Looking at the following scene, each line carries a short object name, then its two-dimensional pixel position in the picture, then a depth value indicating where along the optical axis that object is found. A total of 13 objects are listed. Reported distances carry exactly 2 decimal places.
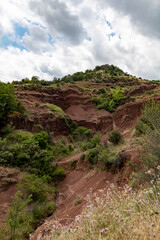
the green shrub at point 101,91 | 40.44
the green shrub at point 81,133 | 27.23
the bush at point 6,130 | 18.69
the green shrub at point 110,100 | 31.84
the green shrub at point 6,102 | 20.22
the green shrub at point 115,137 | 12.09
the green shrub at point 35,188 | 10.17
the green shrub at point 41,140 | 16.67
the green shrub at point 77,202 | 7.55
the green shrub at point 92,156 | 10.79
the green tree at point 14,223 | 6.00
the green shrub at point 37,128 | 23.69
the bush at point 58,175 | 13.44
